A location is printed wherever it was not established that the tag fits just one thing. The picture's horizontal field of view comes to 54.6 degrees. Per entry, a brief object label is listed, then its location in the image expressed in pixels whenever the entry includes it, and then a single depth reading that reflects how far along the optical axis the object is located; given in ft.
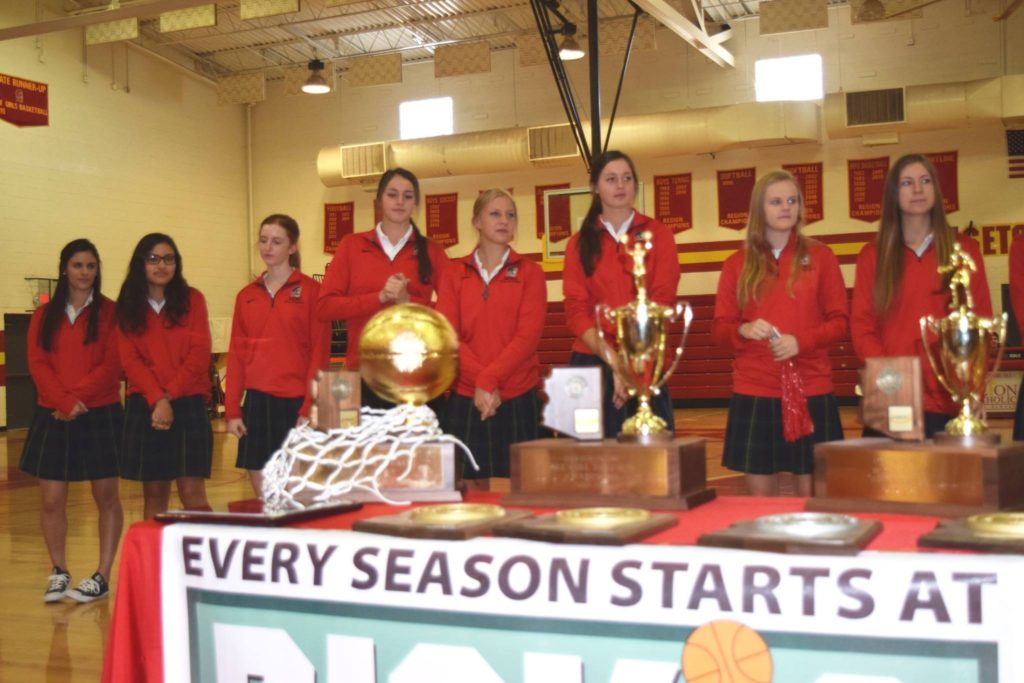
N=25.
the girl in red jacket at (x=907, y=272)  8.36
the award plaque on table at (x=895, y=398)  5.71
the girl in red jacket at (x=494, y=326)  10.37
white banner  4.15
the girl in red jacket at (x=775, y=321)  8.82
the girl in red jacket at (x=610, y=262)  9.51
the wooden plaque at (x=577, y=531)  4.66
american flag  39.83
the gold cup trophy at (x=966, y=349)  6.04
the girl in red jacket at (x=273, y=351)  11.47
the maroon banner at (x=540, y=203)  47.44
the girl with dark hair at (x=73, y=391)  13.07
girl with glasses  12.81
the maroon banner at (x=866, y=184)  42.27
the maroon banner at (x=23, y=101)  34.68
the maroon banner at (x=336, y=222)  51.01
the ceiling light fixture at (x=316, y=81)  42.45
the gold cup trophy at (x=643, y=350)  6.19
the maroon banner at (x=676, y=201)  45.32
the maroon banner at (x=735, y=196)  44.04
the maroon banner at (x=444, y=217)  49.08
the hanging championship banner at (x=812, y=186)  43.06
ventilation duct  41.24
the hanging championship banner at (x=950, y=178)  40.96
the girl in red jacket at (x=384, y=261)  10.81
